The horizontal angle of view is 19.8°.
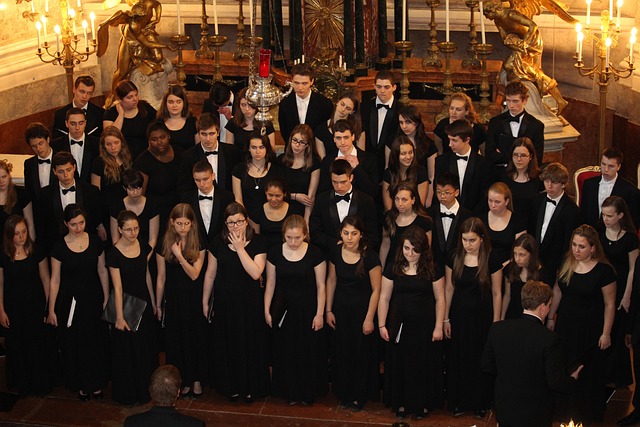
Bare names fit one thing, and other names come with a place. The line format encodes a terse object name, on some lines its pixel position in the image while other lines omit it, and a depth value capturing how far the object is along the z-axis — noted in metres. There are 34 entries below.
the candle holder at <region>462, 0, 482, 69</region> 15.82
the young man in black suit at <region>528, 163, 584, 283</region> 12.19
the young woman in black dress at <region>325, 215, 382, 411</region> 11.85
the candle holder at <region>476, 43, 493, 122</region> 15.55
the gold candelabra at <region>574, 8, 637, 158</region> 14.68
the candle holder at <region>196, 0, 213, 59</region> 16.96
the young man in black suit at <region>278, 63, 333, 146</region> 14.04
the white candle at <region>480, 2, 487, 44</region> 15.10
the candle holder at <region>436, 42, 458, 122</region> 15.64
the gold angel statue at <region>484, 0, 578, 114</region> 15.39
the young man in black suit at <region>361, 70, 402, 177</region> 13.71
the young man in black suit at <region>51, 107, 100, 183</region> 13.58
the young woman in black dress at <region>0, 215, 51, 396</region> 12.28
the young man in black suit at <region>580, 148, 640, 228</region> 12.38
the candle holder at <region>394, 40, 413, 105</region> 15.40
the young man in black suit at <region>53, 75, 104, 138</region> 14.28
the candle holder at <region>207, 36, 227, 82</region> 15.92
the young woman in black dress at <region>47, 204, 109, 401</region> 12.24
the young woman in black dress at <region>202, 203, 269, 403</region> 12.00
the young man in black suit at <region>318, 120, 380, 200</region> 12.87
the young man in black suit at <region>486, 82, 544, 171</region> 13.39
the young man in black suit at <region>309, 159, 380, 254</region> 12.30
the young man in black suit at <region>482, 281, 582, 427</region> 10.29
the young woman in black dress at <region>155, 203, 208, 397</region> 12.12
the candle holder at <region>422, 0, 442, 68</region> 15.91
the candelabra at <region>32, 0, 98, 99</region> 15.83
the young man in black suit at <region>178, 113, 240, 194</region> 13.12
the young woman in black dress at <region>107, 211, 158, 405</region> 12.16
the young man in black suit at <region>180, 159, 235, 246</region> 12.56
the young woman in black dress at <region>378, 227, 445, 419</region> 11.64
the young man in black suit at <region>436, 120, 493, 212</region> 12.96
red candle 10.76
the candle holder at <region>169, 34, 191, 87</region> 15.90
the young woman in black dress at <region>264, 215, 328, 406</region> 11.97
